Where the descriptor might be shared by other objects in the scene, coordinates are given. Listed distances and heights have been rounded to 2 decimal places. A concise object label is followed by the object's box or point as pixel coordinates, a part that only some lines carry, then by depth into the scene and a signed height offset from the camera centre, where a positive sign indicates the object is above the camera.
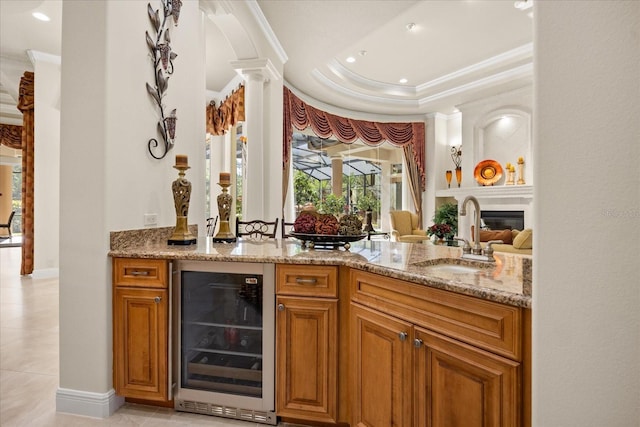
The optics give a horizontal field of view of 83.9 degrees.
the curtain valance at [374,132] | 6.34 +1.71
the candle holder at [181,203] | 2.18 +0.07
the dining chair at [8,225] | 9.61 -0.31
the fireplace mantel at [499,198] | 6.32 +0.29
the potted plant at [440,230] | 4.60 -0.21
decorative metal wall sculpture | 2.27 +0.98
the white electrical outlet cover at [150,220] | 2.21 -0.04
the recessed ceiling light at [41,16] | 4.01 +2.26
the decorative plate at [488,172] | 6.84 +0.81
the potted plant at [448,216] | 7.58 -0.05
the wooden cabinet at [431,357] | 1.07 -0.51
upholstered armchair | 7.23 -0.28
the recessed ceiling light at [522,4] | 4.11 +2.46
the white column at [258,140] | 4.32 +0.92
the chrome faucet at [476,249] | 1.65 -0.17
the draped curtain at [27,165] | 5.28 +0.73
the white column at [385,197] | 8.31 +0.39
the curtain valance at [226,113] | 5.21 +1.64
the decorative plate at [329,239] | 2.00 -0.14
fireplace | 6.51 -0.11
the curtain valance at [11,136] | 8.00 +1.76
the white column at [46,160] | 5.19 +0.80
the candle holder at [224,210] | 2.50 +0.03
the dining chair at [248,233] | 3.17 -0.16
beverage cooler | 1.80 -0.69
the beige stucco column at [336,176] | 7.46 +0.79
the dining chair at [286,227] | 3.40 -0.21
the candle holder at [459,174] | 7.57 +0.84
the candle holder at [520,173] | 6.46 +0.74
